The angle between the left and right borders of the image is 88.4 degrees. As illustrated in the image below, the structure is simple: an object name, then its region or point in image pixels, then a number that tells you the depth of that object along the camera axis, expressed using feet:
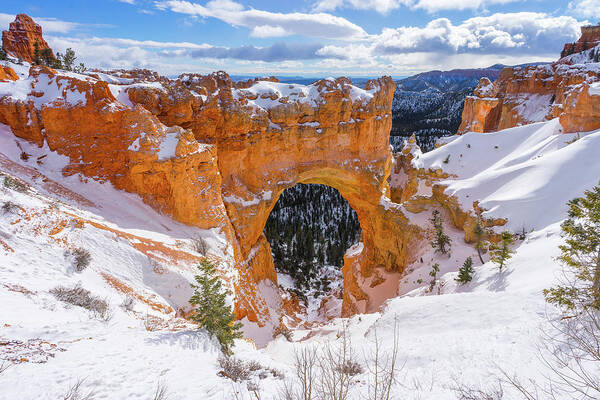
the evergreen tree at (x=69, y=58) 128.37
